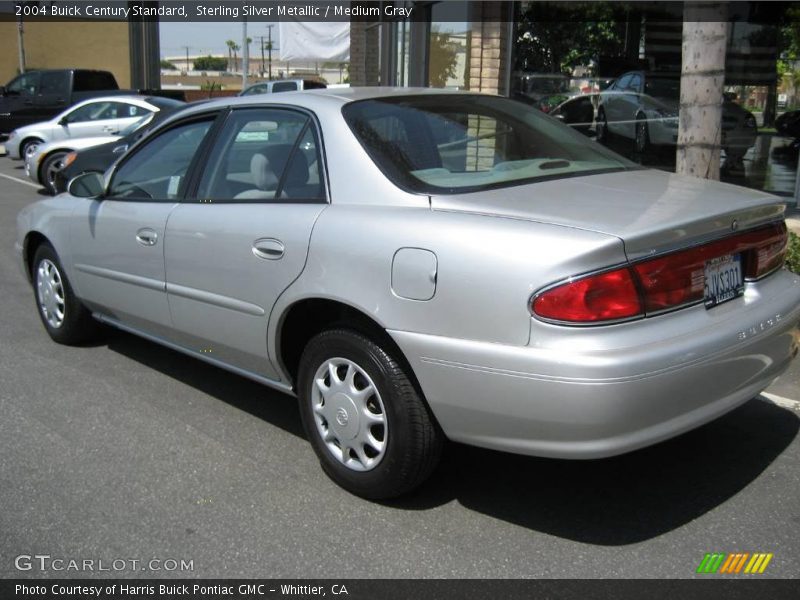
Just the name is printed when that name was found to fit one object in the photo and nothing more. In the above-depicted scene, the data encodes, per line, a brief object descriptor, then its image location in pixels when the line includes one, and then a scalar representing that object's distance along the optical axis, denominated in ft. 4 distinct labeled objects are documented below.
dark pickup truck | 68.90
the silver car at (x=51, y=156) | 43.39
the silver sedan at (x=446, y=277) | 9.21
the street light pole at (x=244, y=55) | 88.78
